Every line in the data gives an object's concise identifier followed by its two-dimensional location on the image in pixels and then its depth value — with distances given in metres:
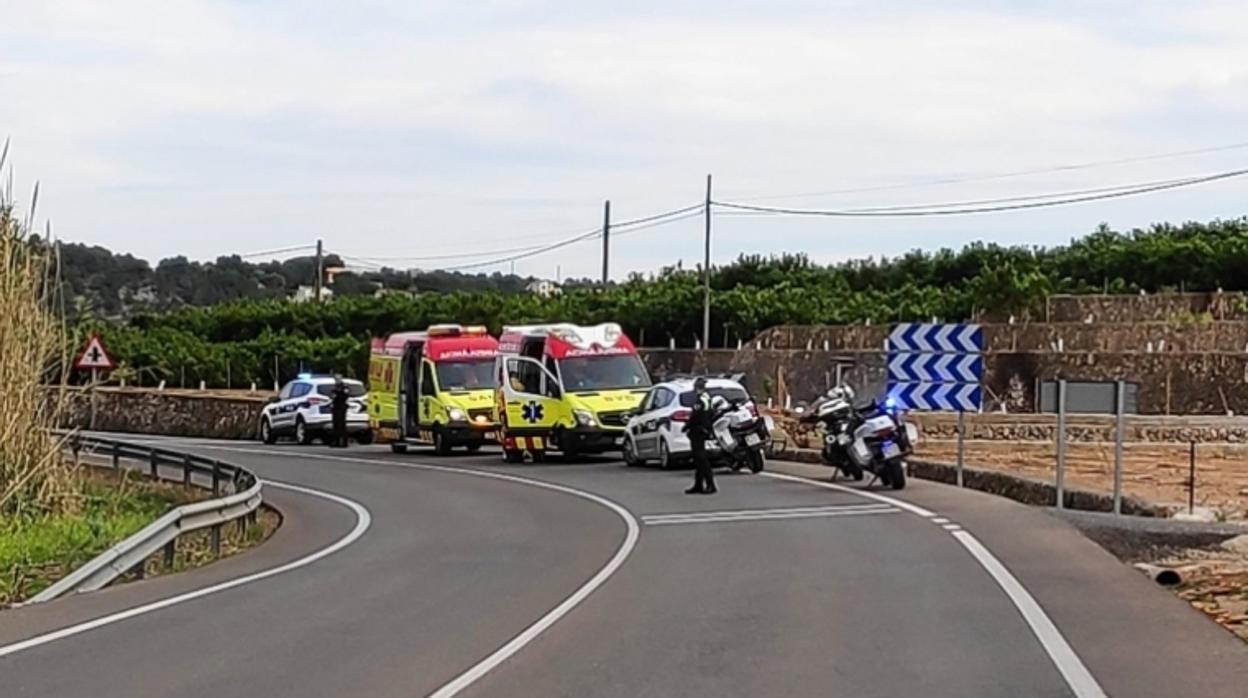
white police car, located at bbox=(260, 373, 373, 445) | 48.91
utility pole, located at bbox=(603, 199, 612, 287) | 80.55
